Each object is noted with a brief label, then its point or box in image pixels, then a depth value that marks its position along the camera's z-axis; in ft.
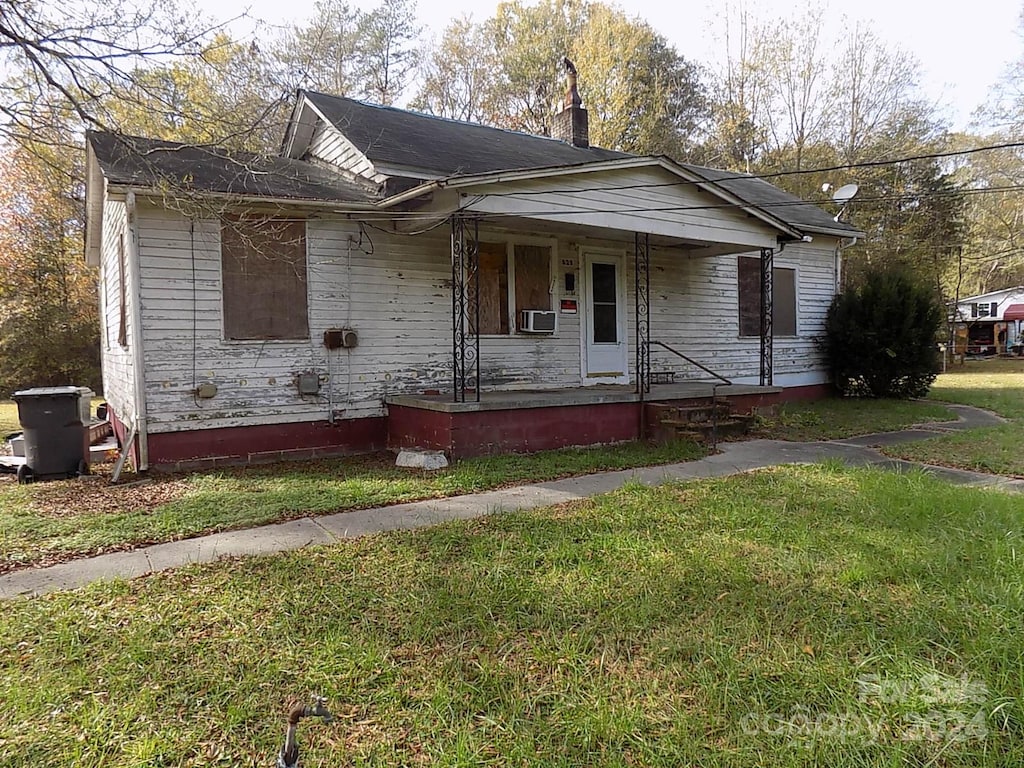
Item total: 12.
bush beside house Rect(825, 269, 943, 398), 39.34
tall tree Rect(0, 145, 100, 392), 60.13
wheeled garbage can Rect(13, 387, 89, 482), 21.07
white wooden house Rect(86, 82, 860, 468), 21.98
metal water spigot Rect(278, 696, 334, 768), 5.05
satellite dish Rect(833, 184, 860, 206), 44.96
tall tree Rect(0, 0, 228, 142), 17.94
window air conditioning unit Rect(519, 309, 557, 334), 29.22
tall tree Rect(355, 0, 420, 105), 73.00
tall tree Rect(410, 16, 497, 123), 82.07
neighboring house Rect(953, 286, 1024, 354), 93.56
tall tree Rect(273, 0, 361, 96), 49.78
